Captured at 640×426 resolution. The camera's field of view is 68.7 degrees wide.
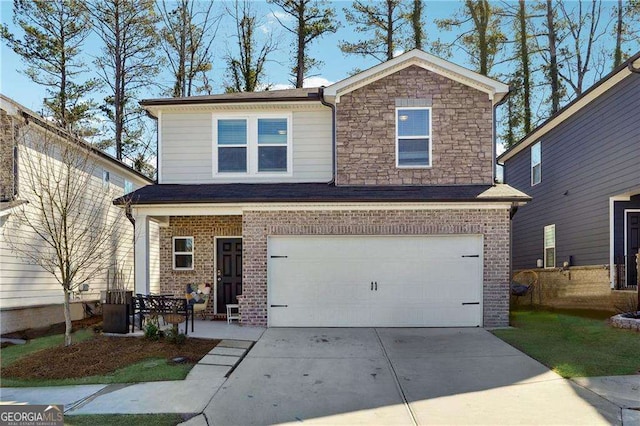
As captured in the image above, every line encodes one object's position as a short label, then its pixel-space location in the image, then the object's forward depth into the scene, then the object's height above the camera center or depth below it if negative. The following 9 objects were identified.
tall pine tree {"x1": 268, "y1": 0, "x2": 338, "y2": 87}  23.61 +10.31
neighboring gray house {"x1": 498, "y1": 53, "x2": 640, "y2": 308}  11.25 +1.03
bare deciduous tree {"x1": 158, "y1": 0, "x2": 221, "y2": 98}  23.52 +9.30
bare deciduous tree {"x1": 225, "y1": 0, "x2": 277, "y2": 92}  24.42 +9.19
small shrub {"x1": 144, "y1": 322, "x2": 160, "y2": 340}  8.99 -2.02
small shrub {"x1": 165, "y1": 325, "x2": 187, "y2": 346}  8.66 -2.04
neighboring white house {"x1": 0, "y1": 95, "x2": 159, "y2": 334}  9.94 -0.19
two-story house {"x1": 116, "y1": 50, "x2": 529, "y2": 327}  10.32 +0.58
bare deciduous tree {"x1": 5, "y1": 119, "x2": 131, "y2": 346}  8.59 +0.61
